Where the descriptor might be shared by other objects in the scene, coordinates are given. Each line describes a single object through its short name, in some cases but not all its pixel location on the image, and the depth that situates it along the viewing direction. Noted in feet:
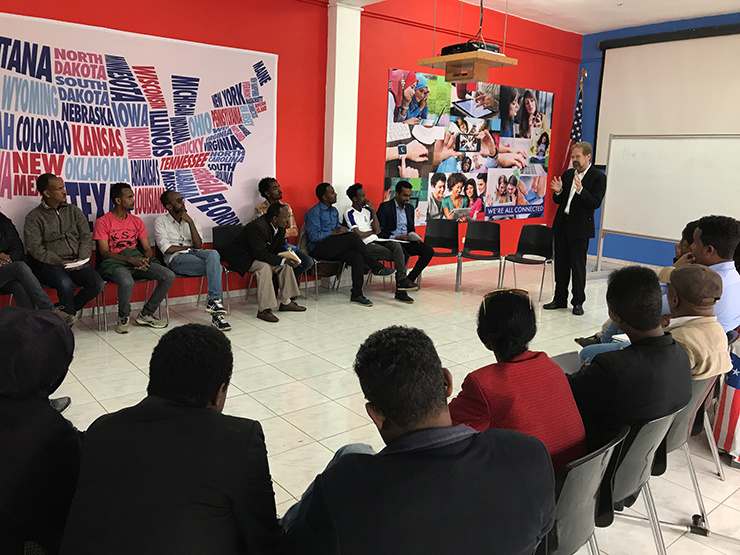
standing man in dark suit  19.45
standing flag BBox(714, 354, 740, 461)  9.95
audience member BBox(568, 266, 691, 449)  6.43
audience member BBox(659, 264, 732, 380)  7.72
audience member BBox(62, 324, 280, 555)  3.91
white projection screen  25.32
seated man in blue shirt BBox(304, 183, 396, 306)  20.22
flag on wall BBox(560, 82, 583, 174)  29.43
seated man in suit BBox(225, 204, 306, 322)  18.11
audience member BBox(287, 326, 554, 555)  3.55
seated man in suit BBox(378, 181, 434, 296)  22.27
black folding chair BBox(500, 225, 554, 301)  21.57
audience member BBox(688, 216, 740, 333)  9.59
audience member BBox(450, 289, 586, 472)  5.46
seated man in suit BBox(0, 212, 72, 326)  14.30
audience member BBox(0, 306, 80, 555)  4.68
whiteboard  24.30
